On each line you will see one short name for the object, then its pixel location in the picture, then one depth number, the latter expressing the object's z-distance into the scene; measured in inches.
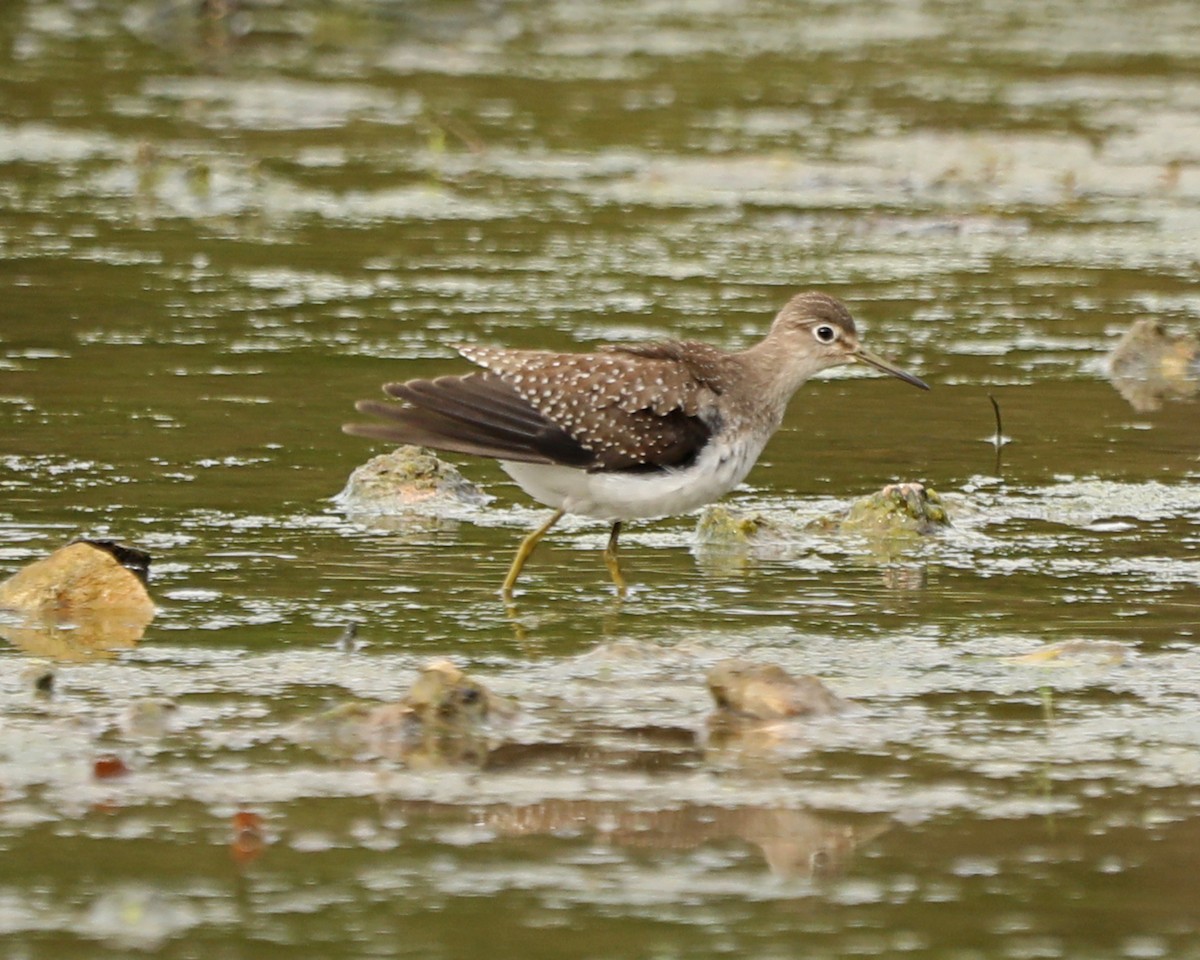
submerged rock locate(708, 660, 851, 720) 538.0
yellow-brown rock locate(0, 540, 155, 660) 615.2
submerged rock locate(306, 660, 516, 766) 516.1
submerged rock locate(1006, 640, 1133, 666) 590.9
